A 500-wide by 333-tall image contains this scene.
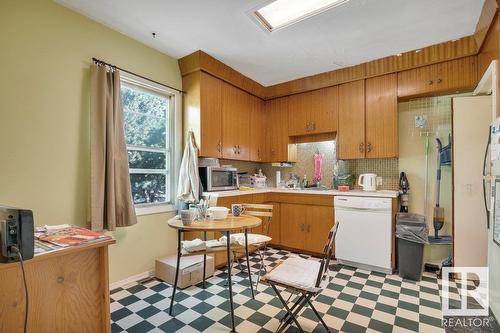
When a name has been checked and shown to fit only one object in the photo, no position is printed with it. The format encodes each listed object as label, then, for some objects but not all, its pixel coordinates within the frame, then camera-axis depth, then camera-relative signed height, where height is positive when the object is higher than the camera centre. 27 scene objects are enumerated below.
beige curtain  2.23 +0.10
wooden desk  1.12 -0.63
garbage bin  2.61 -0.84
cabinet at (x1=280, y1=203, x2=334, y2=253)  3.28 -0.81
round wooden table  1.75 -0.43
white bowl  2.04 -0.38
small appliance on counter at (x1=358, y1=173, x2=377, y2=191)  3.25 -0.19
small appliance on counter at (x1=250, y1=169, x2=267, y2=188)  4.10 -0.23
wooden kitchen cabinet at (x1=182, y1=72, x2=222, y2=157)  3.04 +0.73
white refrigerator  2.49 -0.13
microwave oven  3.07 -0.14
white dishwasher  2.81 -0.78
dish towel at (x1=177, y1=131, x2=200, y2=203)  2.86 -0.10
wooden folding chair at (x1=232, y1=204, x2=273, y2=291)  2.36 -0.71
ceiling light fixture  2.11 +1.41
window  2.73 +0.35
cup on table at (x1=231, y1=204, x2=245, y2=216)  2.24 -0.39
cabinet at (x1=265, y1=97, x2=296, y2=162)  4.05 +0.60
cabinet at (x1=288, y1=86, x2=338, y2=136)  3.60 +0.85
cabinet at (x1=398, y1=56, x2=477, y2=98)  2.71 +1.03
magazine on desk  1.31 -0.39
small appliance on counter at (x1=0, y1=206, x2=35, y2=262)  1.04 -0.28
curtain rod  2.32 +1.01
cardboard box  2.44 -1.06
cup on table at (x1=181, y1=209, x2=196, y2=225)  1.87 -0.38
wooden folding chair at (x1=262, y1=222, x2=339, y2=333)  1.52 -0.75
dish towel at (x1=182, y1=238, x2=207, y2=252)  2.09 -0.68
